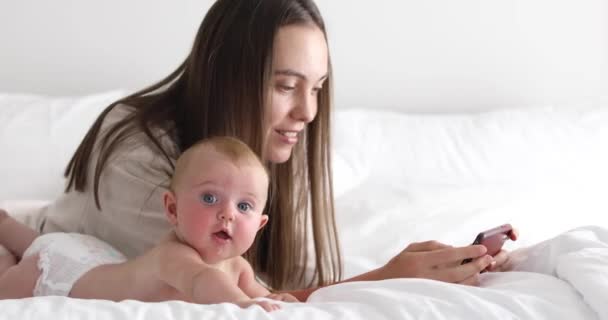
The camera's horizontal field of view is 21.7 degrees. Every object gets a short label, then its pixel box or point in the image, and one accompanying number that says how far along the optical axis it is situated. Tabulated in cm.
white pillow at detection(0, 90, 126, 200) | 262
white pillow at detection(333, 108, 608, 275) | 243
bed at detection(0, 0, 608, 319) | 169
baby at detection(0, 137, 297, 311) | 181
